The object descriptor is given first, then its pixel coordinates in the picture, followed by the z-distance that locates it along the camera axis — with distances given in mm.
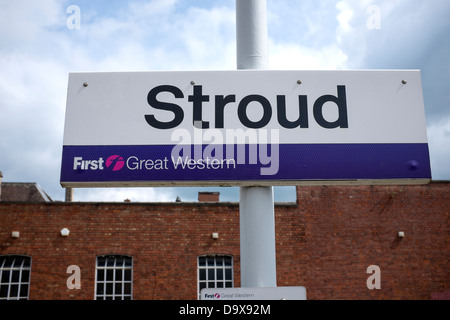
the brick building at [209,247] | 17984
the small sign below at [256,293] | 2498
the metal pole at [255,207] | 2854
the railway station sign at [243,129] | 2992
